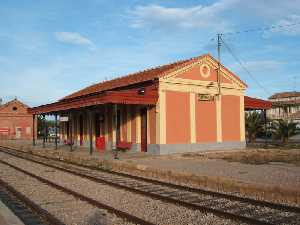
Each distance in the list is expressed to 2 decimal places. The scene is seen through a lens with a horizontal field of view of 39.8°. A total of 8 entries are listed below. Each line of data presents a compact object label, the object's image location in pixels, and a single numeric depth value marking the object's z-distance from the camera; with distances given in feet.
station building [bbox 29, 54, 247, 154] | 74.28
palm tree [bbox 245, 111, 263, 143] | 114.42
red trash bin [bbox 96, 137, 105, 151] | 91.40
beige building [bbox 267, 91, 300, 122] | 212.80
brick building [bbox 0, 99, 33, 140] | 215.78
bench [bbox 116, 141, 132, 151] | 79.82
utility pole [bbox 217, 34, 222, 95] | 85.05
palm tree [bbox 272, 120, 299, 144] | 102.42
